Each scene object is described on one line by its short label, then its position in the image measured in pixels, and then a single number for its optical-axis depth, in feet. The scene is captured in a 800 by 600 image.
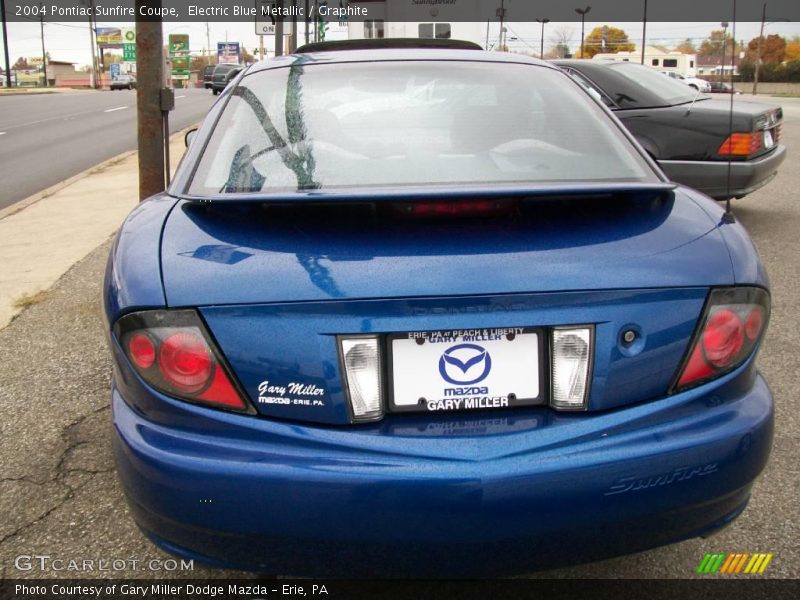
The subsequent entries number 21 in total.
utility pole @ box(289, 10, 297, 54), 86.95
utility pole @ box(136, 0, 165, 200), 17.19
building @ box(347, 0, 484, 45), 47.80
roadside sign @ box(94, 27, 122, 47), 385.50
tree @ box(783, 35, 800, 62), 304.30
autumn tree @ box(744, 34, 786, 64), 267.72
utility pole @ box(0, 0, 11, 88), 209.55
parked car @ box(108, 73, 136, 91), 247.09
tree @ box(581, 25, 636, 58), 341.60
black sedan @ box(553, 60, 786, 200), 22.41
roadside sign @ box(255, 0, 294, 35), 72.28
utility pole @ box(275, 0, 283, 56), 63.49
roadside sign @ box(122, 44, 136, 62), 288.10
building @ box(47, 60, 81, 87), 354.23
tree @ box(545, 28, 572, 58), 296.92
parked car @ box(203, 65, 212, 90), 182.59
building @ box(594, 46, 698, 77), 239.09
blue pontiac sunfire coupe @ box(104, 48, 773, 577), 5.62
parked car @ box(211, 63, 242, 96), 146.41
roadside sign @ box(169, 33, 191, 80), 306.55
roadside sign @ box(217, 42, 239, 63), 358.84
